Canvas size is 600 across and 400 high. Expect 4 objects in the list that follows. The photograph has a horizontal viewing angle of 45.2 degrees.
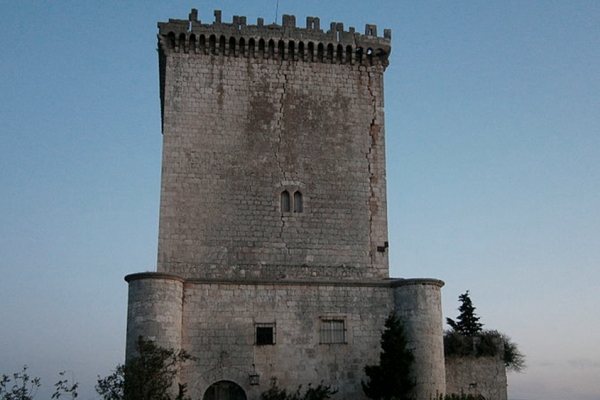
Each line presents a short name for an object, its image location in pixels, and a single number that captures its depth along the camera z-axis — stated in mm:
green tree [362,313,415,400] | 20141
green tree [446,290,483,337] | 34969
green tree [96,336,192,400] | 16984
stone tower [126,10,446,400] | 20781
